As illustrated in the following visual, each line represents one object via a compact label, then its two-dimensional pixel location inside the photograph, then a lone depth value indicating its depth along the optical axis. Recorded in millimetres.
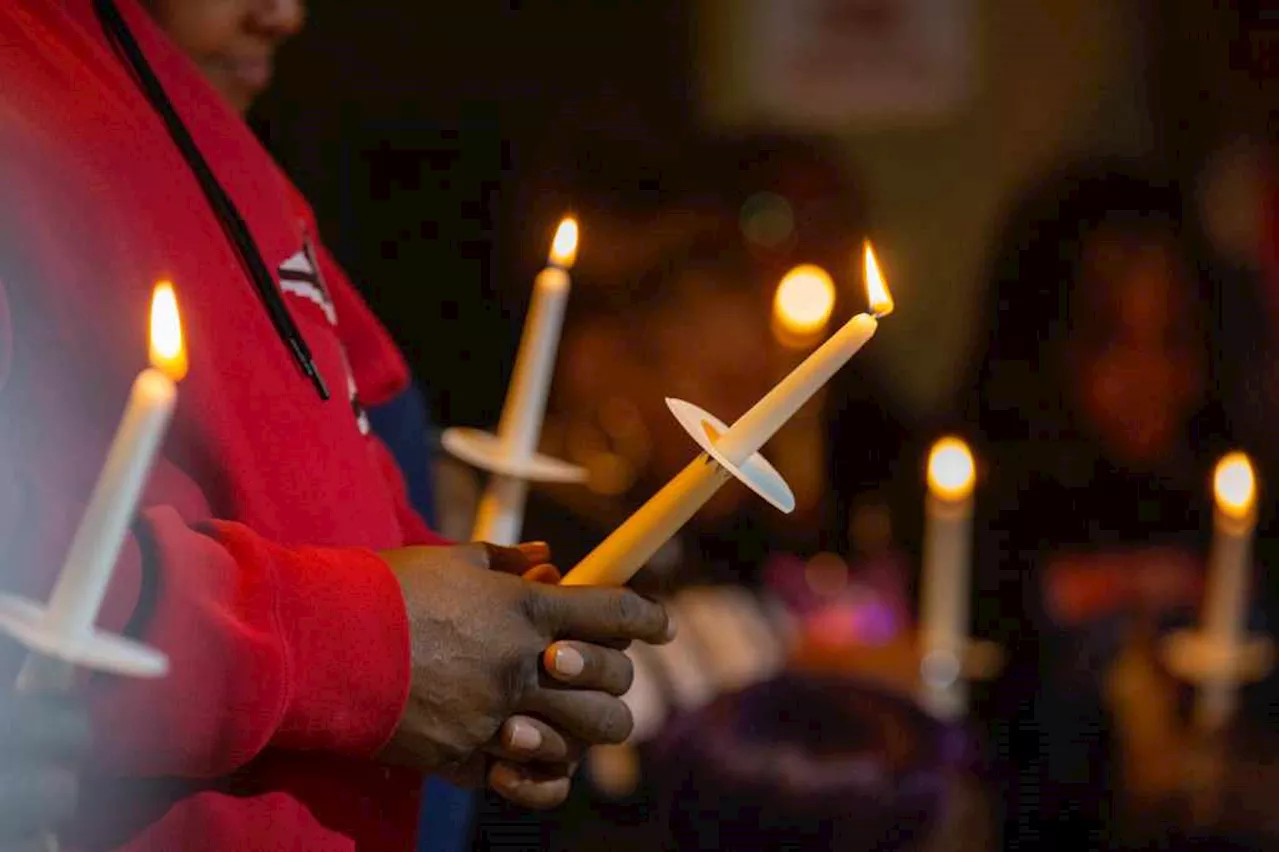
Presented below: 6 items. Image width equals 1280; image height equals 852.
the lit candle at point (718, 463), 2168
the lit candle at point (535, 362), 2326
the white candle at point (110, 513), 2027
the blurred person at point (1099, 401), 3902
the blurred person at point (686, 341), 4165
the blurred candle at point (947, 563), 2824
